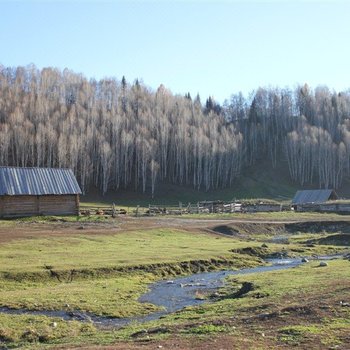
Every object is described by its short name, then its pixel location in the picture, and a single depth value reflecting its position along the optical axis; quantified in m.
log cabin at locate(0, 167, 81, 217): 55.84
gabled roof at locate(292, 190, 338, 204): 89.06
